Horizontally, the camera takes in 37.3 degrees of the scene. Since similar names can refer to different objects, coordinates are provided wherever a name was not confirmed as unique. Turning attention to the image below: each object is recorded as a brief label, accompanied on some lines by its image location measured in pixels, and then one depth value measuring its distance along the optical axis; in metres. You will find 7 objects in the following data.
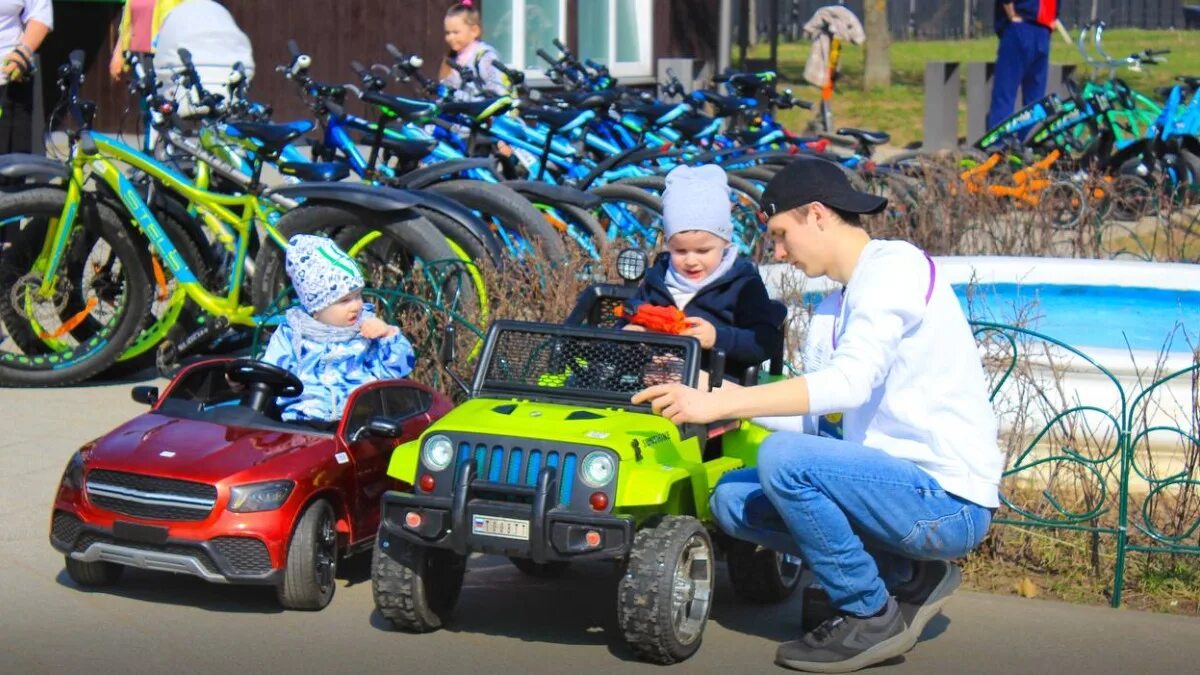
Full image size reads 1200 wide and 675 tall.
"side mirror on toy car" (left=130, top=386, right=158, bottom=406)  5.74
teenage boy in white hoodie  4.64
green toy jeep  4.64
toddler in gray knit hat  5.50
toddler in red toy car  5.79
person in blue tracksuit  16.05
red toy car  5.14
